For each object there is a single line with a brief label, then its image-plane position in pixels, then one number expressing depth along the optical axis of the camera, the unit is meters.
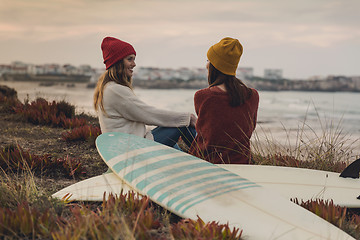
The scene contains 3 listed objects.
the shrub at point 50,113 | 7.86
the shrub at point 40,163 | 4.77
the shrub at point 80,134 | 6.52
